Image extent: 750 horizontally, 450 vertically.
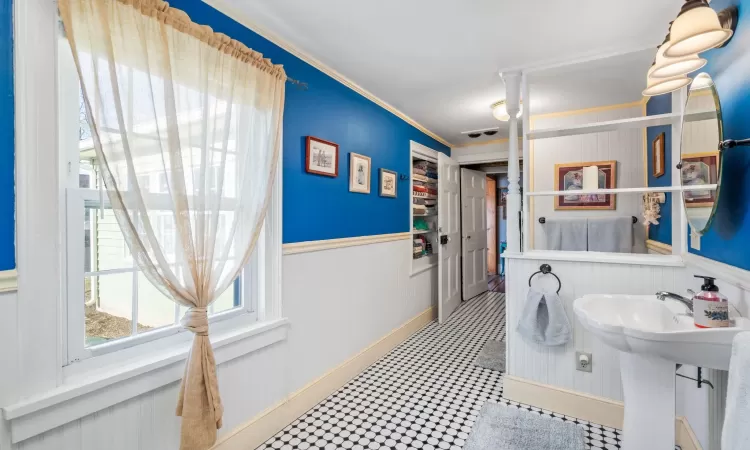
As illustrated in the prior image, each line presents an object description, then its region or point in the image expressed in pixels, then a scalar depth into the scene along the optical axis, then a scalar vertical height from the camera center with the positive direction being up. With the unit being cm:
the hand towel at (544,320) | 205 -59
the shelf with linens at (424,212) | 380 +15
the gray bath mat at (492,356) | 270 -111
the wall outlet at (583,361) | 204 -83
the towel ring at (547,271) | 212 -30
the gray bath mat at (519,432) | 178 -116
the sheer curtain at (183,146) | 119 +32
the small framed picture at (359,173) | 257 +40
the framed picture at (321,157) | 213 +44
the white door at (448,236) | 379 -15
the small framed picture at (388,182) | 302 +38
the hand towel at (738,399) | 74 -40
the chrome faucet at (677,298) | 136 -32
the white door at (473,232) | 465 -11
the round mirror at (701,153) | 137 +31
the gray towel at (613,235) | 282 -10
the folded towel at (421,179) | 387 +53
